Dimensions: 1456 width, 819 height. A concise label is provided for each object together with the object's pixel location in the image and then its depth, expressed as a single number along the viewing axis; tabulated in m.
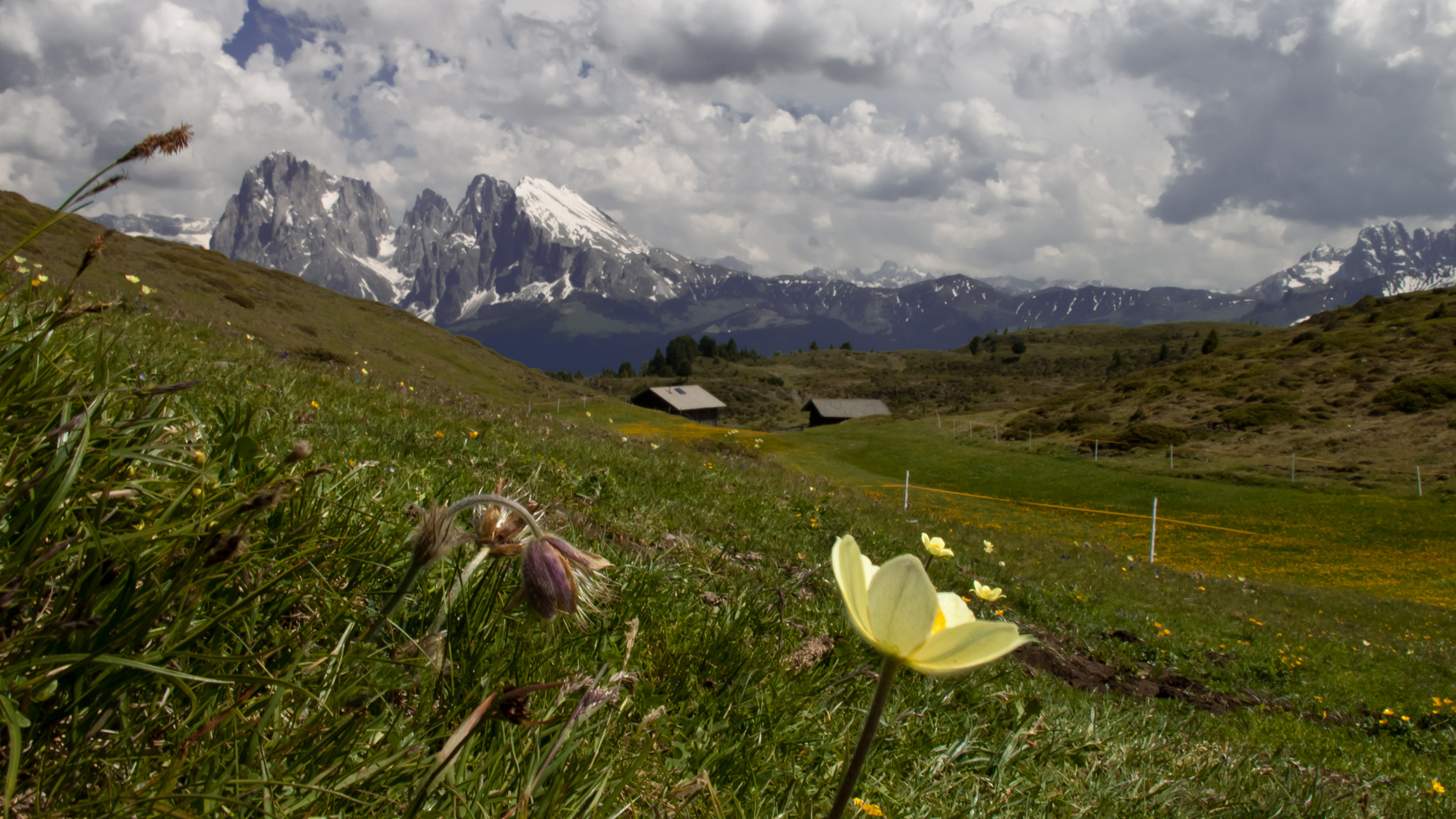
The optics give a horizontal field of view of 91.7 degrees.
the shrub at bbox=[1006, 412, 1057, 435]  59.31
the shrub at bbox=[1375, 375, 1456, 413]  42.88
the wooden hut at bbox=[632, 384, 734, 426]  127.44
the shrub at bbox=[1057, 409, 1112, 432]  56.72
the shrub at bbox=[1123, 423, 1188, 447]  47.34
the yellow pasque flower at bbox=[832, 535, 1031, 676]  1.06
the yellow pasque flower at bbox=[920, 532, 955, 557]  3.92
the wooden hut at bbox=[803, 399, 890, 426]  126.38
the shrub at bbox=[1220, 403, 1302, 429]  46.81
